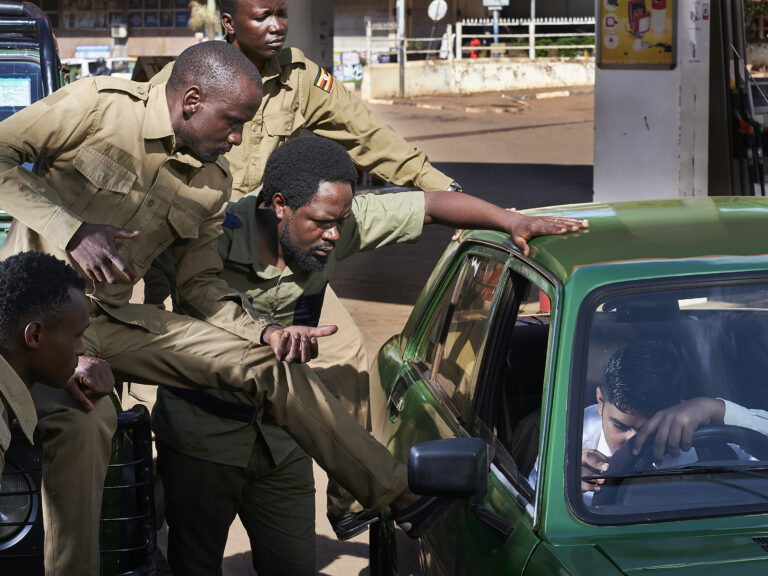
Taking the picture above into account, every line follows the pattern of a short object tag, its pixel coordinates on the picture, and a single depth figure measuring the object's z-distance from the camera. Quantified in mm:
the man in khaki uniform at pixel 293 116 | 4297
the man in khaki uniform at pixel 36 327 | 2545
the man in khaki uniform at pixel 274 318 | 3322
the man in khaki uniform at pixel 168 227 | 3059
